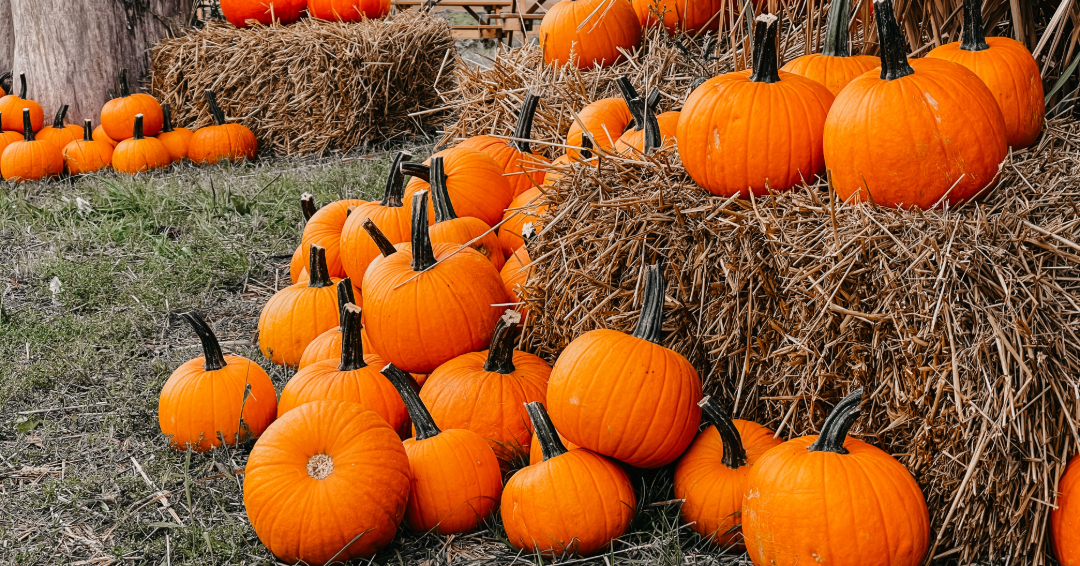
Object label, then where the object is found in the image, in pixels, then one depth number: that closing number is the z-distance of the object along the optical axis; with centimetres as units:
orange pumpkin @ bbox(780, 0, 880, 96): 239
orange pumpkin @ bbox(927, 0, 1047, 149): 216
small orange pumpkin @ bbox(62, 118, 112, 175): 579
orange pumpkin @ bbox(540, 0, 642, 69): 405
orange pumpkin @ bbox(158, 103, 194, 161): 594
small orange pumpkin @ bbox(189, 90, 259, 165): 598
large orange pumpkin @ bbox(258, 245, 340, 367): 306
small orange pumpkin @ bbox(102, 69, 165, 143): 586
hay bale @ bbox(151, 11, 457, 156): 608
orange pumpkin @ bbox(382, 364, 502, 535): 213
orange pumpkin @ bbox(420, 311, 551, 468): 235
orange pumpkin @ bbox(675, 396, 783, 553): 203
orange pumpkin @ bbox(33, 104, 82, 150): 589
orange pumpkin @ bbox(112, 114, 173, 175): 570
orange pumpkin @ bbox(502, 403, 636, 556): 199
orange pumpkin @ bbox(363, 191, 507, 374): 252
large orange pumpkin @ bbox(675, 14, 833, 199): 212
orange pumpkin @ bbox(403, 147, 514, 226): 321
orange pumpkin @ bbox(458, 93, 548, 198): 336
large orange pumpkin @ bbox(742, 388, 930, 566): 175
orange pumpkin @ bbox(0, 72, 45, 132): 605
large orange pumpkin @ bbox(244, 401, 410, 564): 197
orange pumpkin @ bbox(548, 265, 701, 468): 205
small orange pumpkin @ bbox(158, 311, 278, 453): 254
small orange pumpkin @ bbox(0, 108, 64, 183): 564
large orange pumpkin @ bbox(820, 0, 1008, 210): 191
